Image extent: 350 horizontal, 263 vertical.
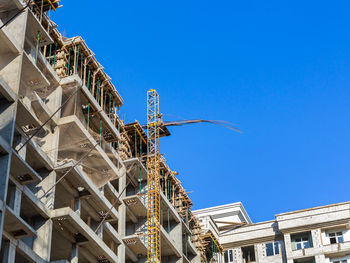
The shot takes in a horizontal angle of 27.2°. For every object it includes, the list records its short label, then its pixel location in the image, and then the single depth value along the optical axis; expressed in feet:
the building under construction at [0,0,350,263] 142.72
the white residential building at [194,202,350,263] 247.40
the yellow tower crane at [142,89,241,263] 205.10
